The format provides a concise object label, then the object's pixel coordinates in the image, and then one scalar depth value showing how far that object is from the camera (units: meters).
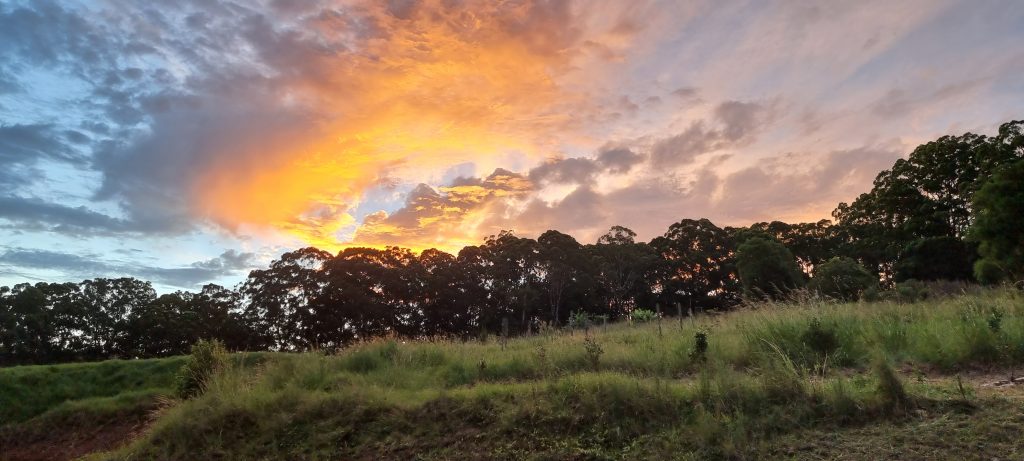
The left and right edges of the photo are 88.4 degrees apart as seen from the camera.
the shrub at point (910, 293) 17.05
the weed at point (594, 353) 10.35
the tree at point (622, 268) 52.25
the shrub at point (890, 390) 5.93
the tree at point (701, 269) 52.88
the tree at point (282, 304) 45.72
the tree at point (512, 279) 49.75
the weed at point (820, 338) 9.65
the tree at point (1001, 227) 22.52
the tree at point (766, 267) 34.22
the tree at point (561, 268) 50.84
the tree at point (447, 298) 50.97
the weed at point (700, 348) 9.83
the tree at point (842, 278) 22.78
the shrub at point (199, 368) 10.91
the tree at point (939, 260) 35.16
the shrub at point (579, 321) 24.57
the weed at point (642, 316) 26.00
